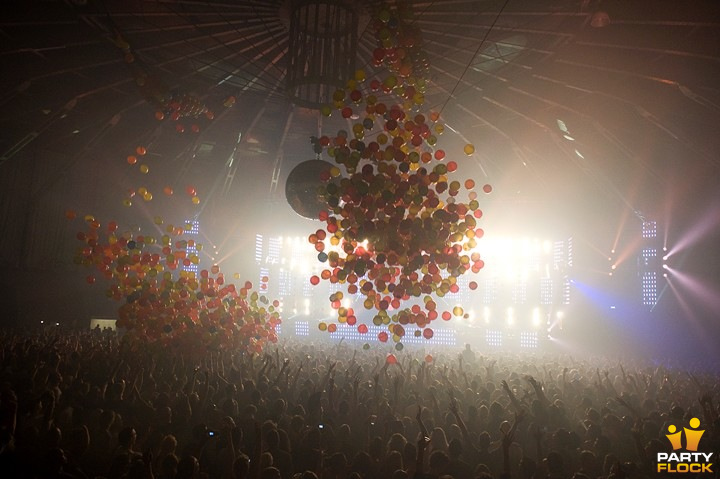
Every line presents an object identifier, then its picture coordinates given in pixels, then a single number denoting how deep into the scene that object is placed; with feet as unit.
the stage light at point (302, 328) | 66.18
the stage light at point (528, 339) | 59.47
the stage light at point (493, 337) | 60.80
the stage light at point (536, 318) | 59.82
